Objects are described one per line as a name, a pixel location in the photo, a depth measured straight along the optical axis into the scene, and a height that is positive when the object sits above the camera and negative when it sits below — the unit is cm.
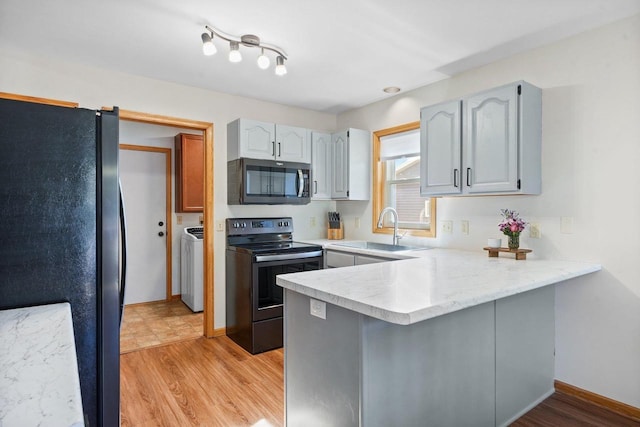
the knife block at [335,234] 414 -26
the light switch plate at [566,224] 242 -9
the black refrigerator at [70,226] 121 -5
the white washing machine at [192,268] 423 -68
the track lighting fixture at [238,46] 222 +108
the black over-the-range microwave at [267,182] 338 +28
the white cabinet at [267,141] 343 +68
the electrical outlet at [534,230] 258 -14
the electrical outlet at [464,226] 302 -13
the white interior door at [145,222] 457 -14
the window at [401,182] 347 +30
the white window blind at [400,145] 354 +66
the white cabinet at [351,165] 381 +49
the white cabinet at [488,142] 237 +47
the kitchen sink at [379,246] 341 -34
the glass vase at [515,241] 247 -20
